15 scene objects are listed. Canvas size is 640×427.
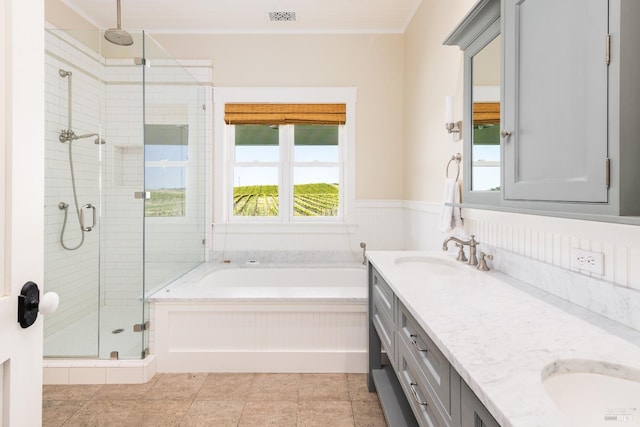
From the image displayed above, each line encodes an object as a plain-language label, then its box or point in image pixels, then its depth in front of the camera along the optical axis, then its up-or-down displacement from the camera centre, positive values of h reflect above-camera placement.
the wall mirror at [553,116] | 0.89 +0.30
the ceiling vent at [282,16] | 3.25 +1.72
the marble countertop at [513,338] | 0.68 -0.31
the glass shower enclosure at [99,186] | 2.54 +0.19
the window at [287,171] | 3.61 +0.43
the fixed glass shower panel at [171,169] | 2.64 +0.36
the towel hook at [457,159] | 2.19 +0.33
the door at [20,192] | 0.69 +0.04
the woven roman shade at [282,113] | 3.58 +0.96
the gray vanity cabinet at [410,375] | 0.87 -0.49
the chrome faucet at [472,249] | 1.90 -0.17
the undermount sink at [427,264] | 2.00 -0.27
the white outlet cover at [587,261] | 1.20 -0.15
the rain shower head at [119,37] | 2.47 +1.17
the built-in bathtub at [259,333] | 2.50 -0.79
